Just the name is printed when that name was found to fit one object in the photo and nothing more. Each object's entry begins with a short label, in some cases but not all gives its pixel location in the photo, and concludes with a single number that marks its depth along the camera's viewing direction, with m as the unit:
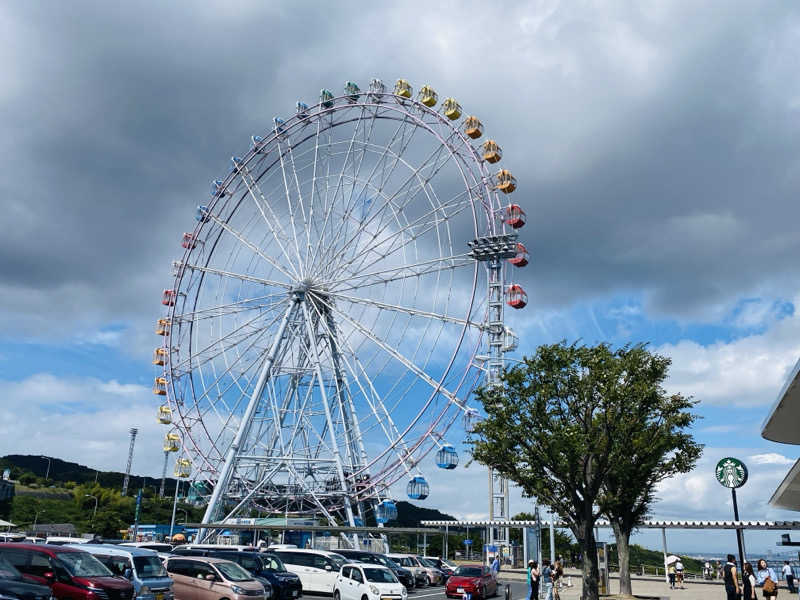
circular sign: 23.12
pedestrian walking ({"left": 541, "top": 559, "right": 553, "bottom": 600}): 22.77
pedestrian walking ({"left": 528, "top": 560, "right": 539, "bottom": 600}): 23.53
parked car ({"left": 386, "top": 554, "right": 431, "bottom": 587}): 35.75
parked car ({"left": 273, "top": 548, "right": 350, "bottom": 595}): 26.86
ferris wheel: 37.16
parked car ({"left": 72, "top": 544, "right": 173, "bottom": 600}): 17.56
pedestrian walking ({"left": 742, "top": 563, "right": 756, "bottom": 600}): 18.72
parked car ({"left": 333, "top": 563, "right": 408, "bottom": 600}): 22.23
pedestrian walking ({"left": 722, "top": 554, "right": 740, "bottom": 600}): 19.19
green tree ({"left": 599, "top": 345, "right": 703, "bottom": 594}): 24.22
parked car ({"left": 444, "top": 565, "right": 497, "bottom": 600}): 27.75
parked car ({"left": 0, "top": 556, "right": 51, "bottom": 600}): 12.80
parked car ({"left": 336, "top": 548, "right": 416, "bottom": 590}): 30.64
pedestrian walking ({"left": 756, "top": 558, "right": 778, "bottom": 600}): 20.36
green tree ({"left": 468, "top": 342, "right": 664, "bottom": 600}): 23.72
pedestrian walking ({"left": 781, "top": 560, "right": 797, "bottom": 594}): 34.16
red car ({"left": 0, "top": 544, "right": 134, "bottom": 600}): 15.67
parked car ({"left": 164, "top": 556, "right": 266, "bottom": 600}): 18.91
